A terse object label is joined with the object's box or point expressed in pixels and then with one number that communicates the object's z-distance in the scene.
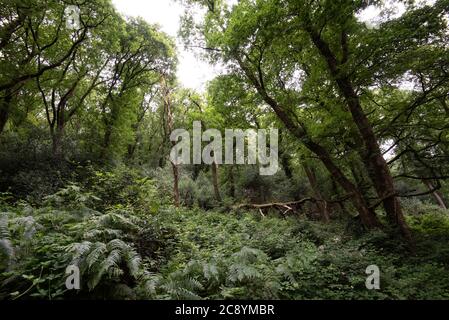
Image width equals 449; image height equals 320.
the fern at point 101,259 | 3.59
